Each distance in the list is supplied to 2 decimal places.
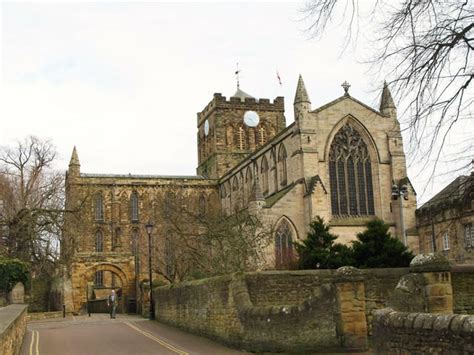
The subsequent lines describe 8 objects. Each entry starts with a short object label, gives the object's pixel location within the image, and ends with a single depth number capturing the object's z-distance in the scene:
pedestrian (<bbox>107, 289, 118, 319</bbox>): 34.75
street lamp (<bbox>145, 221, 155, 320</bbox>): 31.31
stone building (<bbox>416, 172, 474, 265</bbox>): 40.75
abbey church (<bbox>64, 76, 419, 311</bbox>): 45.41
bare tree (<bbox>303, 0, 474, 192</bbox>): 10.35
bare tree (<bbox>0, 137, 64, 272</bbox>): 40.31
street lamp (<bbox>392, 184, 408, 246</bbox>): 45.98
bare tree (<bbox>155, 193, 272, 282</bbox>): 30.86
